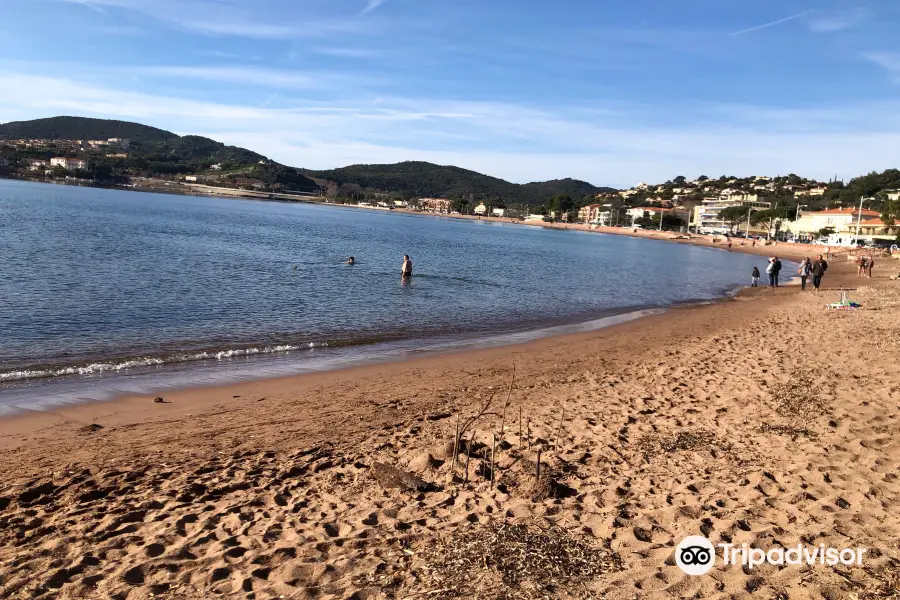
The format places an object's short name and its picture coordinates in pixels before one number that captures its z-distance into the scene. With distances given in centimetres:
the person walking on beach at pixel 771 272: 3422
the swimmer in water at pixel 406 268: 3139
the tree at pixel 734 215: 15234
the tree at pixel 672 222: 18312
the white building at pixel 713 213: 17058
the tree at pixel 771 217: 13294
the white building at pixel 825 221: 11662
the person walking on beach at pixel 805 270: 3175
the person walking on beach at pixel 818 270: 3047
